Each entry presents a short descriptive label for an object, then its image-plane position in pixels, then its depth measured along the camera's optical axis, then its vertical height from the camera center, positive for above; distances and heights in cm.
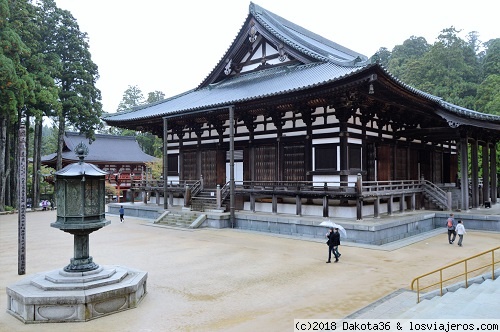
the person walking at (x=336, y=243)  1176 -222
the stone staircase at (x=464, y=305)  654 -255
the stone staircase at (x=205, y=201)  2084 -161
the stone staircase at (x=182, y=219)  1928 -243
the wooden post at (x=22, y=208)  1009 -89
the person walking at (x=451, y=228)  1471 -226
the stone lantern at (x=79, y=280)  712 -221
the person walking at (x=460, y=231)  1435 -232
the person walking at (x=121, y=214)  2263 -240
